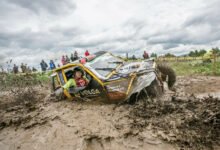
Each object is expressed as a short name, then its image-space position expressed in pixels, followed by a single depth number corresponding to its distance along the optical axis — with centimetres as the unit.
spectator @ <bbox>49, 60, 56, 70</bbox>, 1283
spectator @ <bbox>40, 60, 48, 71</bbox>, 1273
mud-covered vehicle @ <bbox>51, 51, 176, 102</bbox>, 296
